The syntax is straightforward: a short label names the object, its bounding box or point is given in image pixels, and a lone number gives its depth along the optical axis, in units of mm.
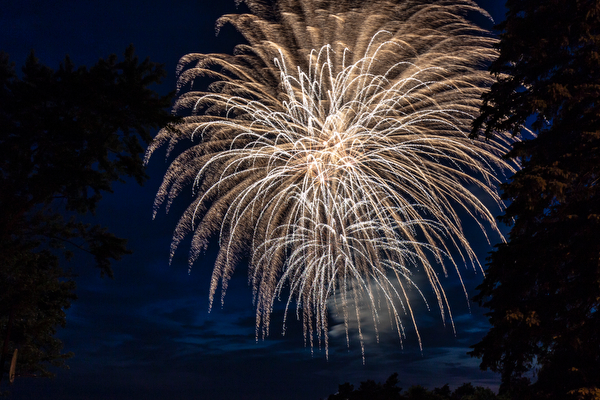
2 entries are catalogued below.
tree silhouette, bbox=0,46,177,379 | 15656
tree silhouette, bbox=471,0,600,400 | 10898
